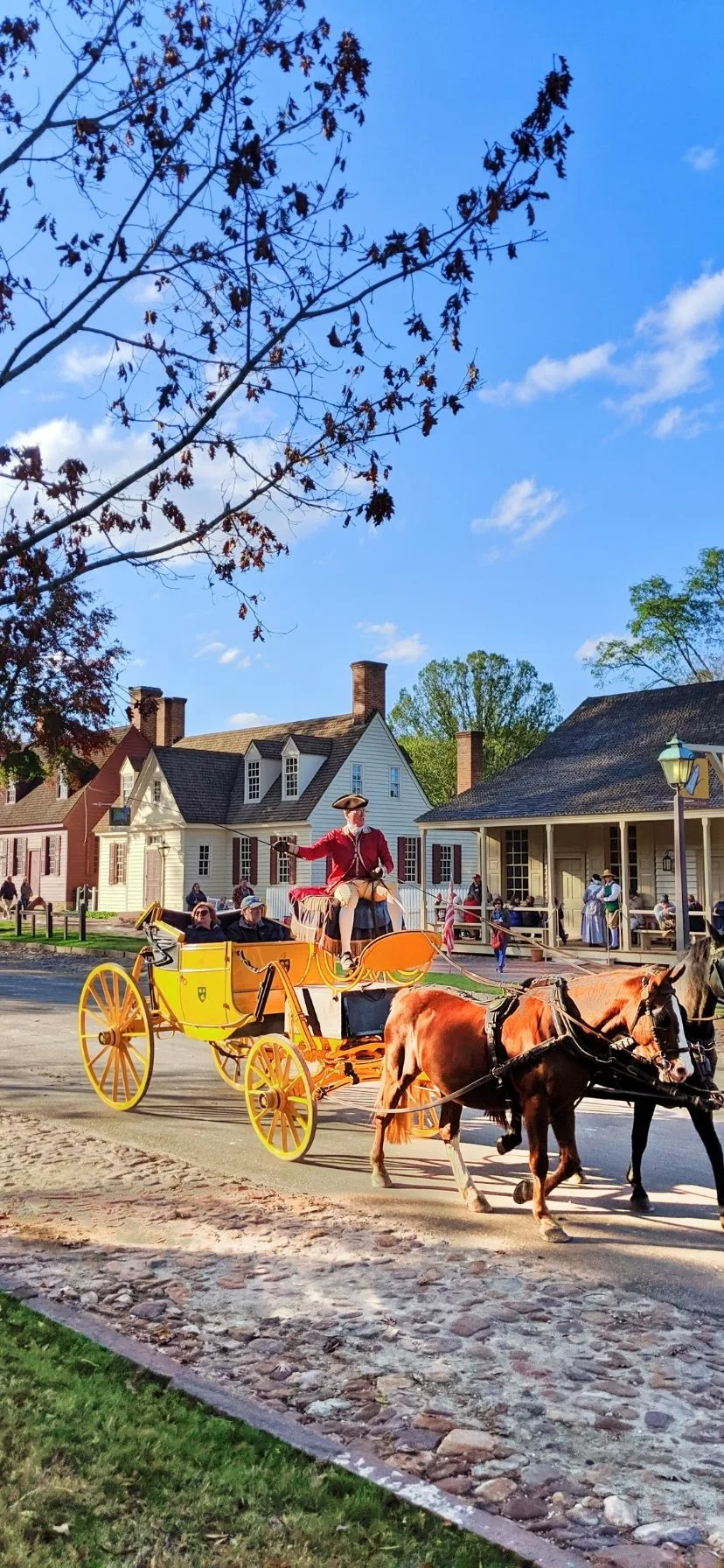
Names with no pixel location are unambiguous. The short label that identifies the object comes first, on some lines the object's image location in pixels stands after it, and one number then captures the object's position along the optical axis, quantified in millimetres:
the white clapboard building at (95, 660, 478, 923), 42062
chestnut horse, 6344
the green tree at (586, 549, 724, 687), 44812
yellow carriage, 8461
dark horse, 6305
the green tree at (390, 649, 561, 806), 61562
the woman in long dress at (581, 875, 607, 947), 26969
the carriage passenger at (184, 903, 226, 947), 10250
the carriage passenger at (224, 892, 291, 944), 10258
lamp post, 14234
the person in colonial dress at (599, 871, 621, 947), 26250
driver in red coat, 9289
